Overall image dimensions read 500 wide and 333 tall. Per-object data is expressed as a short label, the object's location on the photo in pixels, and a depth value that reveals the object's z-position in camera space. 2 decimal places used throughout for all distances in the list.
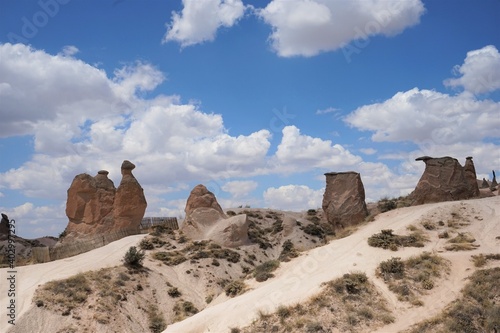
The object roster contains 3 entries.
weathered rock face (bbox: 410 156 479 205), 25.41
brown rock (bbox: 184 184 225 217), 36.91
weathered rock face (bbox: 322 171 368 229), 25.14
